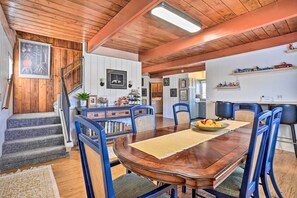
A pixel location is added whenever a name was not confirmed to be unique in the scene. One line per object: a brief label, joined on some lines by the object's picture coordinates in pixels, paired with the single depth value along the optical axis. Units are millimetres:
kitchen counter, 3237
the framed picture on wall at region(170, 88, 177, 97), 7914
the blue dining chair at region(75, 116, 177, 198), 728
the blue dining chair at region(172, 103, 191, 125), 2647
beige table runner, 1173
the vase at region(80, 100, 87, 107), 3780
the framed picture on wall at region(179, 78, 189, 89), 7479
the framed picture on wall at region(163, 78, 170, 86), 8242
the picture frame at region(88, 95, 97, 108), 3820
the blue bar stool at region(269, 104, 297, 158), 2893
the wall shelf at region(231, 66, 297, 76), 3440
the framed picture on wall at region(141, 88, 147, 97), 9141
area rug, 1893
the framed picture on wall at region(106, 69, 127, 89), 4348
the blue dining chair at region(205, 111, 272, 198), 1047
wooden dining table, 839
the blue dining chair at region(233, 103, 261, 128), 2510
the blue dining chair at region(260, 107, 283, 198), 1433
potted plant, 3734
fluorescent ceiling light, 2268
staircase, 2697
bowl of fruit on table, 1731
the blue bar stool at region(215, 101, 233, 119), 3680
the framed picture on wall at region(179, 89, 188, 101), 7519
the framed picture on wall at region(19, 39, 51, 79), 4297
